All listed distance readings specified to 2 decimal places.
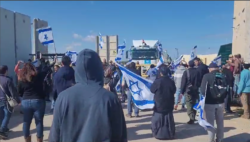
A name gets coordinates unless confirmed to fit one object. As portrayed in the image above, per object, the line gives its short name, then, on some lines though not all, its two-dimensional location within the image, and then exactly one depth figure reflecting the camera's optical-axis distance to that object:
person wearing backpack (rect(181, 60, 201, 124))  7.37
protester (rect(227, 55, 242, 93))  8.92
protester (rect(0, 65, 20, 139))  5.85
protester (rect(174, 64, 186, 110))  9.52
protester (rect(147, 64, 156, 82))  10.04
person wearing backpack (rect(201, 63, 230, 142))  5.13
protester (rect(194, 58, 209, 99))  7.49
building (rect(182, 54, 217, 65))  22.90
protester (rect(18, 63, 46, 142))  4.88
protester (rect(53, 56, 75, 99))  5.63
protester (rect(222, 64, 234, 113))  8.57
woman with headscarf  5.84
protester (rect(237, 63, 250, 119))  7.46
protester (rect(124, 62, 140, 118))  8.00
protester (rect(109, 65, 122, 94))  6.67
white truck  18.15
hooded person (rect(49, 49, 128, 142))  1.89
